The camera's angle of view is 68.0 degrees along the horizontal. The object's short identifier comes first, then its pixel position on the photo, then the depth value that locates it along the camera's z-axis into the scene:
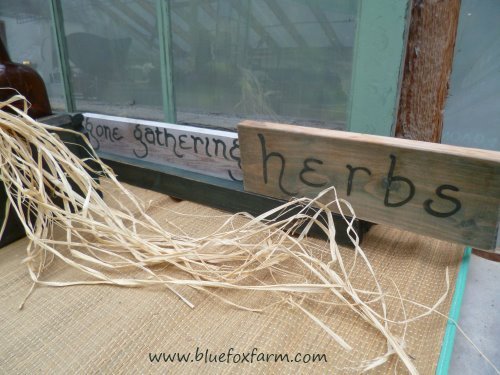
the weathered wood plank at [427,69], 0.87
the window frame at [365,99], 0.84
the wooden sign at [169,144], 1.09
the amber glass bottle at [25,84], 0.96
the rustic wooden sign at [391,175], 0.64
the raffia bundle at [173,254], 0.65
